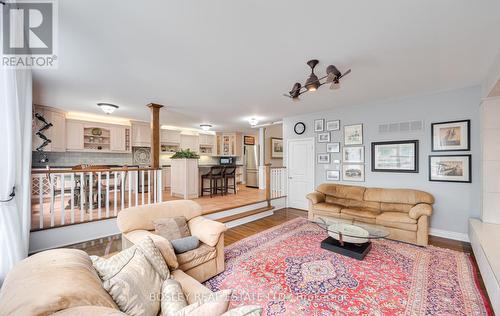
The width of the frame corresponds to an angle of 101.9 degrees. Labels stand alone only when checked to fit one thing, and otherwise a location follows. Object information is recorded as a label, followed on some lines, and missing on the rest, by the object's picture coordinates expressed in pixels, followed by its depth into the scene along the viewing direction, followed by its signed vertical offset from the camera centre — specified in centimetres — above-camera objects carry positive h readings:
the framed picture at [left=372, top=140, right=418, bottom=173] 392 +1
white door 541 -38
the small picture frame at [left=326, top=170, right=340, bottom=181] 489 -45
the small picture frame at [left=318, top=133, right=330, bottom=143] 503 +49
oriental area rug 195 -142
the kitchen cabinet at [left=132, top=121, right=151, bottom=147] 653 +76
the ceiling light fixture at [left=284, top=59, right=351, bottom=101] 243 +97
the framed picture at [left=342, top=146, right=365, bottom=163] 452 +6
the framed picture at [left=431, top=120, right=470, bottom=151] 344 +37
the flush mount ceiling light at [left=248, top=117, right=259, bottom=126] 578 +104
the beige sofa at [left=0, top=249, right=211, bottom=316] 74 -56
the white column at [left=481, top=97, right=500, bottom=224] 295 -6
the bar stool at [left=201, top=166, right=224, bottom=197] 606 -67
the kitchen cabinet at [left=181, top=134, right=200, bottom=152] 788 +58
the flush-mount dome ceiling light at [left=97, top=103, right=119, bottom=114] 440 +110
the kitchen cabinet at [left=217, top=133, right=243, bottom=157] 888 +57
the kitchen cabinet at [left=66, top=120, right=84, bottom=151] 545 +60
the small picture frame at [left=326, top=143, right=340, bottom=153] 488 +22
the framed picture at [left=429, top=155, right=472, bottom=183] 342 -20
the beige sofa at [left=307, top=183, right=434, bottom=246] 326 -98
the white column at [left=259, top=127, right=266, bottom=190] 738 +26
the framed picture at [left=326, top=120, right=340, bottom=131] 488 +77
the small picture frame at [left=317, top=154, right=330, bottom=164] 504 -3
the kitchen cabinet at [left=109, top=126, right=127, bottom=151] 614 +58
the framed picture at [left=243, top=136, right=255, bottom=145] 915 +77
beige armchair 214 -86
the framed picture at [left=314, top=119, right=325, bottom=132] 512 +81
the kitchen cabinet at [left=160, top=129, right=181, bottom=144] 727 +75
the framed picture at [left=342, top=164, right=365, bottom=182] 452 -36
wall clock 551 +80
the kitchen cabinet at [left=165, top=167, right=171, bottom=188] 738 -70
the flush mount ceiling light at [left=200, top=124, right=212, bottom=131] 682 +104
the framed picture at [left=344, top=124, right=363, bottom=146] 454 +51
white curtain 173 -9
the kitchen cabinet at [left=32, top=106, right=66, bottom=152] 486 +70
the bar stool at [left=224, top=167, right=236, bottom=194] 641 -64
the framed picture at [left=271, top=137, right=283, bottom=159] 780 +38
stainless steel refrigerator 855 -35
